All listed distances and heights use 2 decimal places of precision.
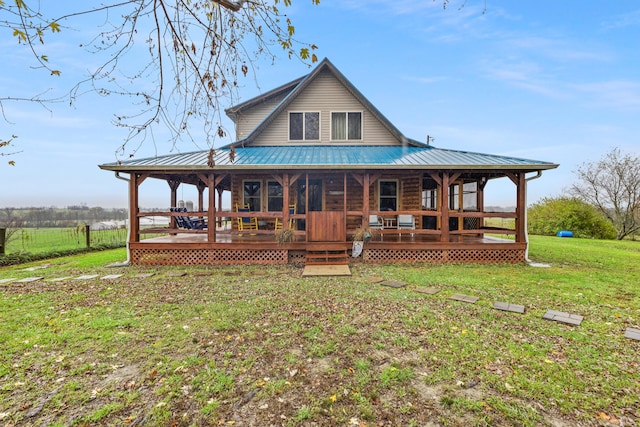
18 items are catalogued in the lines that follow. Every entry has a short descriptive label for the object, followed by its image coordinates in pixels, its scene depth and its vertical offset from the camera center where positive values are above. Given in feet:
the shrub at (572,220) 67.46 -2.75
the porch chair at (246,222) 39.27 -1.86
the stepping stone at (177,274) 25.18 -5.78
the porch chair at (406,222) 35.86 -1.67
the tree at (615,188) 72.64 +5.39
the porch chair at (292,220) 38.33 -1.49
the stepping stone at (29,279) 23.82 -5.97
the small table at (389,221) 38.75 -1.72
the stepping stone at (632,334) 12.61 -5.69
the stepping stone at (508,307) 15.85 -5.62
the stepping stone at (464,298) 17.47 -5.60
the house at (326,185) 29.99 +3.19
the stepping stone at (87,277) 24.36 -5.85
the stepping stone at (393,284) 20.95 -5.65
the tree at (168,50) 9.64 +6.20
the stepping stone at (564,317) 14.24 -5.64
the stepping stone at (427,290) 19.25 -5.62
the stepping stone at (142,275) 24.70 -5.84
